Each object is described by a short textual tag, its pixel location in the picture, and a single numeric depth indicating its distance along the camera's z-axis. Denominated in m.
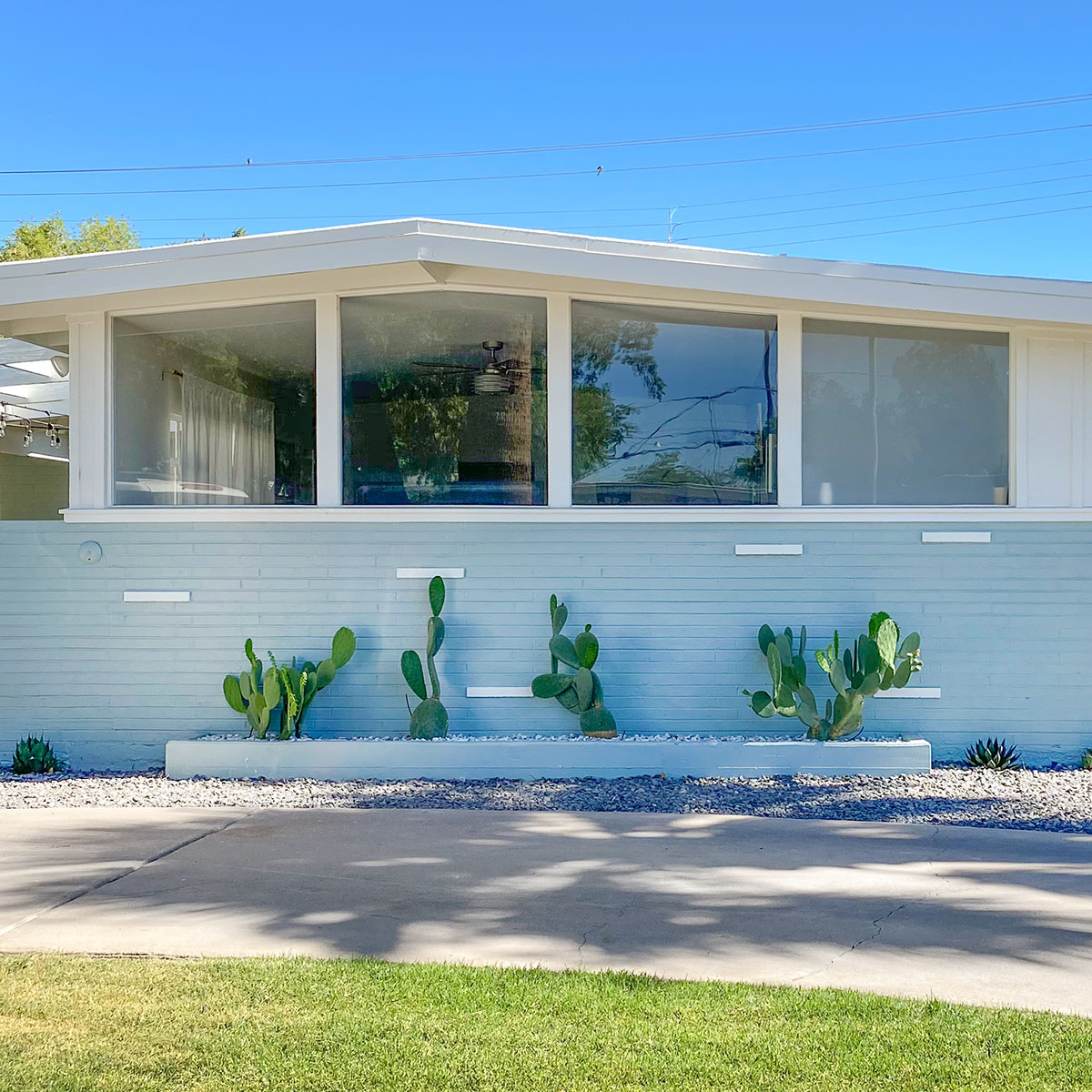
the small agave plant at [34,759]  8.08
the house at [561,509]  8.02
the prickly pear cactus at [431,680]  7.82
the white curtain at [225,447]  8.34
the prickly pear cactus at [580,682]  7.76
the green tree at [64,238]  27.64
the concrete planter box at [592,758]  7.50
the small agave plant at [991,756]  7.77
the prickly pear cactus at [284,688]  7.83
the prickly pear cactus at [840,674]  7.49
